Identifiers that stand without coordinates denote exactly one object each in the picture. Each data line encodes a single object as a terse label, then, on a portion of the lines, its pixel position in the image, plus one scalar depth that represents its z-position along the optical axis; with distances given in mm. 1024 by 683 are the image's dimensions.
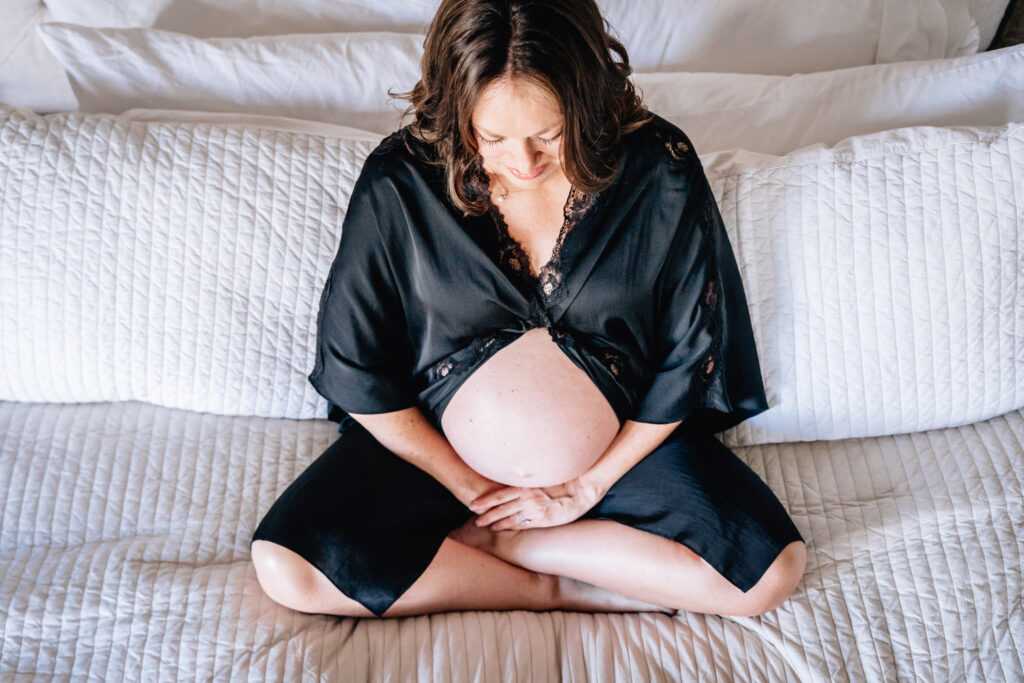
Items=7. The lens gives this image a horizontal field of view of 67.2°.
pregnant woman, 1069
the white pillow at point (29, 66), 1452
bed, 1108
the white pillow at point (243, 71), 1430
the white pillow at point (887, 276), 1269
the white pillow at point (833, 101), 1424
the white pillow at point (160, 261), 1296
